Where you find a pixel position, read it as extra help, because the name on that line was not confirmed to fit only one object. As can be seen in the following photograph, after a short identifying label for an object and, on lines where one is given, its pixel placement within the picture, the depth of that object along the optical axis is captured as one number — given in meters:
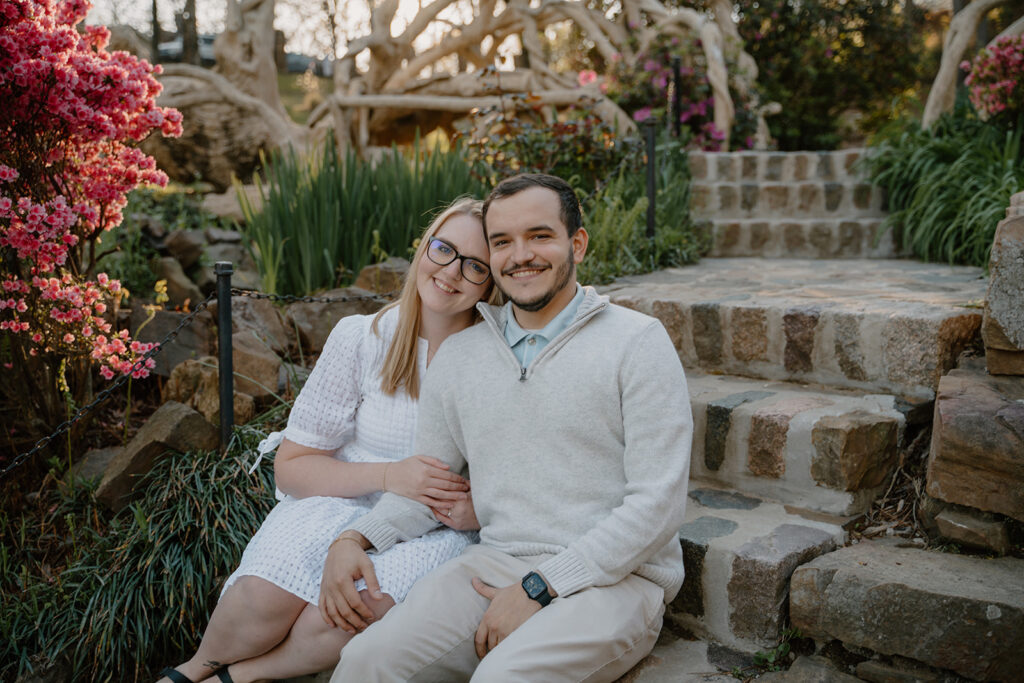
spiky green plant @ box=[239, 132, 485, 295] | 4.18
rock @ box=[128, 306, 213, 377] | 3.73
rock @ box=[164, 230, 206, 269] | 4.98
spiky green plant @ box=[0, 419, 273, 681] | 2.40
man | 1.68
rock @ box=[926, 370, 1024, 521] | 1.96
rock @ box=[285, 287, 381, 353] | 3.75
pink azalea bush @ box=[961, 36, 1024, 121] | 4.46
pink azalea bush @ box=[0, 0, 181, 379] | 2.74
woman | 1.91
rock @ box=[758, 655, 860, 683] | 1.88
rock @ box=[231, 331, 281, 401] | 3.25
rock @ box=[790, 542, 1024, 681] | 1.73
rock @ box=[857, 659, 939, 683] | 1.84
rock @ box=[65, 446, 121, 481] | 2.96
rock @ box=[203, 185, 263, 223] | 6.86
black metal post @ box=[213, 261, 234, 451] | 2.77
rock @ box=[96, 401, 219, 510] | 2.74
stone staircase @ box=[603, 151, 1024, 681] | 2.07
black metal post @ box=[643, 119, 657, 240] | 4.66
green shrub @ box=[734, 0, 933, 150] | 9.45
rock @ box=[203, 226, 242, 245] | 5.59
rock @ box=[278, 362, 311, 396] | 3.29
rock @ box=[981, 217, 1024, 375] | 2.15
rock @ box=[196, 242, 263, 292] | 4.65
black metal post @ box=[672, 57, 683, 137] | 7.16
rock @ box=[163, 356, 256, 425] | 3.13
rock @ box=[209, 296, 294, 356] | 3.74
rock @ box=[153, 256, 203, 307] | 4.50
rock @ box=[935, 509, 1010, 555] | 2.01
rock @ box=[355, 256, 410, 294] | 3.90
